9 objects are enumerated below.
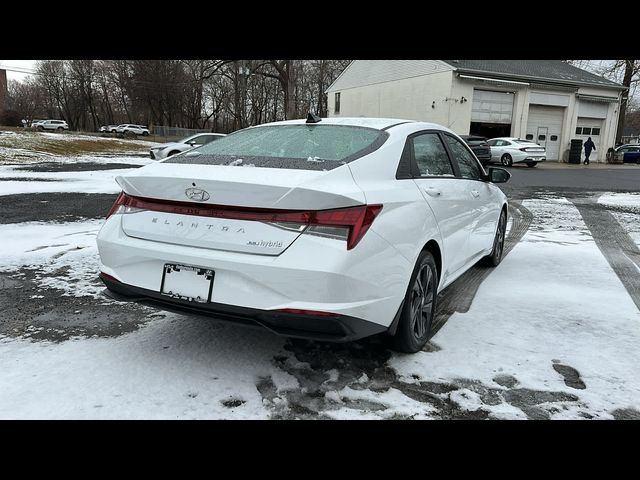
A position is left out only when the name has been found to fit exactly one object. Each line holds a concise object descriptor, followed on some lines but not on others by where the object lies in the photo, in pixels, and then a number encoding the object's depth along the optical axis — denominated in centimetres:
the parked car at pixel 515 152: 2502
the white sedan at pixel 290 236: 262
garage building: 2880
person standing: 3084
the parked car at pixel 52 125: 6120
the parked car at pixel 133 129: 5812
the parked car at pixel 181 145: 1943
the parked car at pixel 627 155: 3569
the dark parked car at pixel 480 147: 2381
